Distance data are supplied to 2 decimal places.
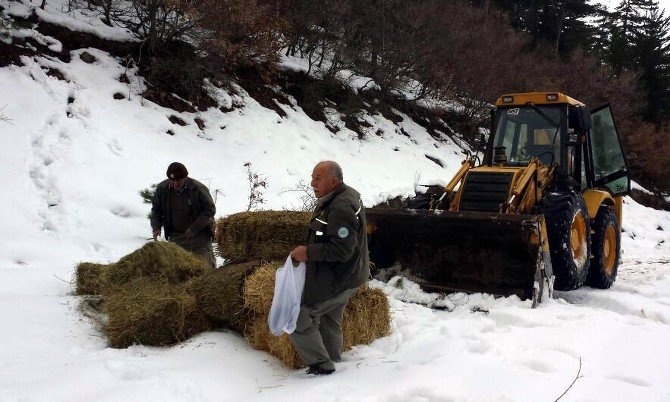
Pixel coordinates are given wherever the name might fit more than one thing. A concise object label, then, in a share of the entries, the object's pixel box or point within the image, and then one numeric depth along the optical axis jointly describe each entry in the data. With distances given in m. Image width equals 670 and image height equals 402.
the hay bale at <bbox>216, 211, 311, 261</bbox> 5.29
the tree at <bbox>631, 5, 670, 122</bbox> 30.34
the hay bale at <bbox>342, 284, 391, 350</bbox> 4.87
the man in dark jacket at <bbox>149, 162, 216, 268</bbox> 6.67
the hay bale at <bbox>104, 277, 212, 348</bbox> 4.64
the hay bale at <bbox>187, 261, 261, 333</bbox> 4.73
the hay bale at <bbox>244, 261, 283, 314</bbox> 4.49
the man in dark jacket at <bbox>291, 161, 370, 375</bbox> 4.00
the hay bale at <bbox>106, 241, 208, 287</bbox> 5.75
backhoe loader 6.08
